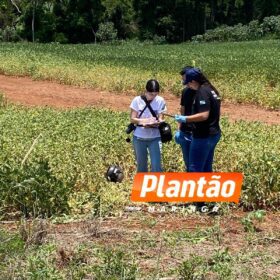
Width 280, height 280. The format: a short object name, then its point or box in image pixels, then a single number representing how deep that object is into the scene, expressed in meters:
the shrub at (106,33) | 70.75
